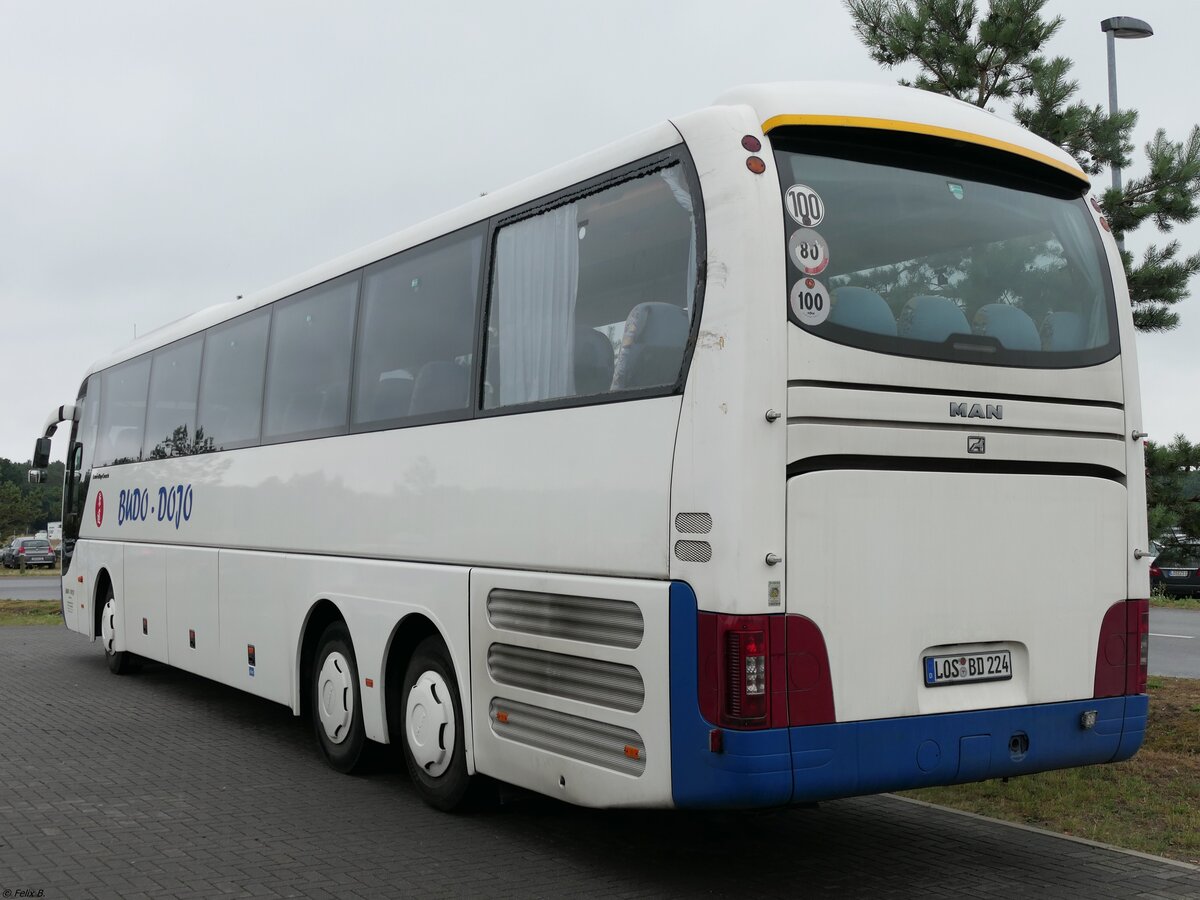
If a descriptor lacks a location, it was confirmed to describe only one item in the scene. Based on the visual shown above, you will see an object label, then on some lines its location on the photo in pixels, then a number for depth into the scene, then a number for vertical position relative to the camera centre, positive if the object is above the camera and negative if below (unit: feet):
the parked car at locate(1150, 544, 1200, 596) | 108.68 +1.16
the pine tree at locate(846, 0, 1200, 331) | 35.96 +13.65
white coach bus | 17.94 +1.68
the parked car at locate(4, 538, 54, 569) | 197.88 +0.50
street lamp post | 44.78 +19.27
